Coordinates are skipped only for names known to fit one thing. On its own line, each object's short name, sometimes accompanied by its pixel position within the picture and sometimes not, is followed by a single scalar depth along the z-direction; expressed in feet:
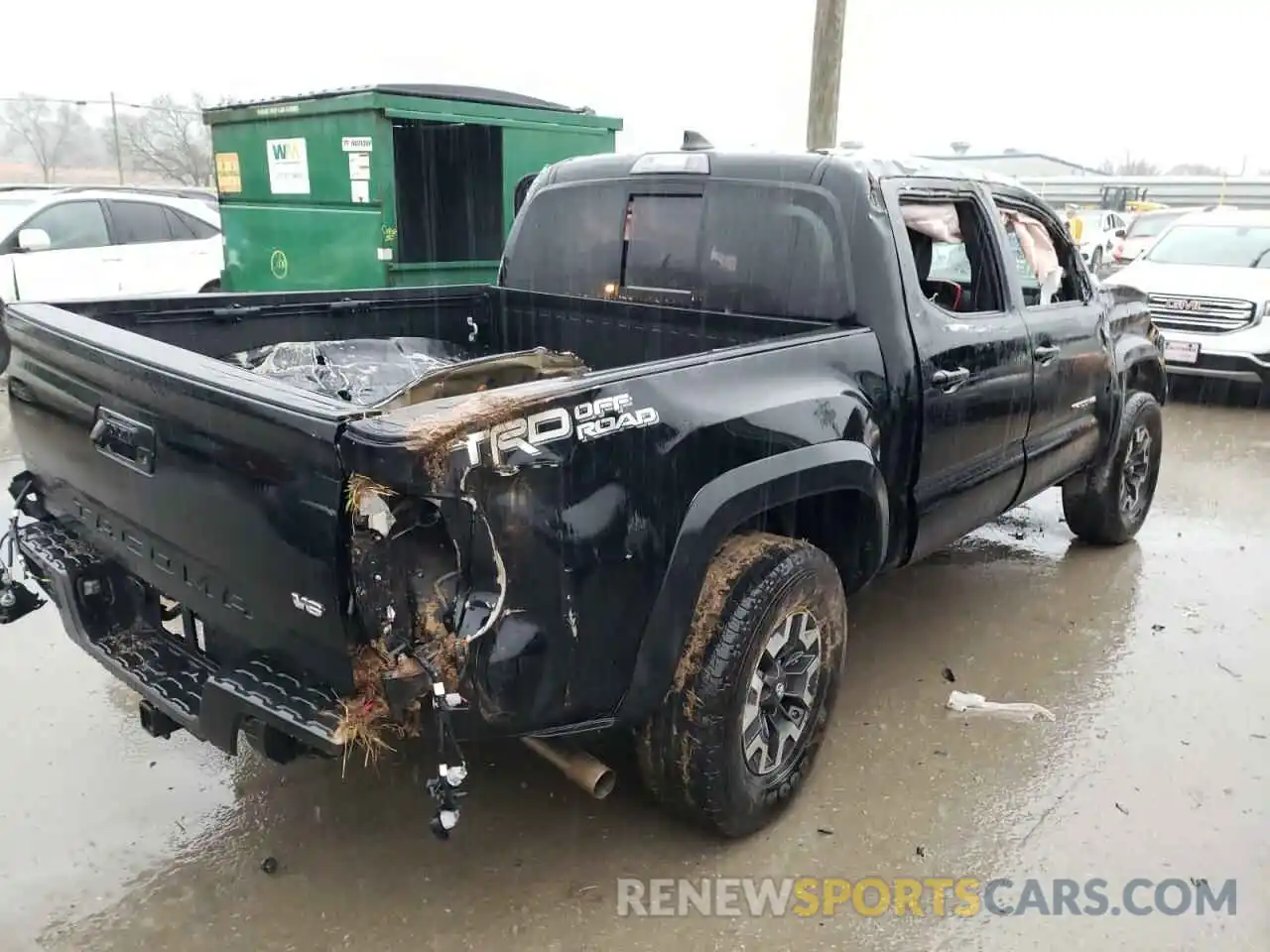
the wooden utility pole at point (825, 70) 32.27
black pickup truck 7.07
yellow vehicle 93.65
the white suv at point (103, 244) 29.89
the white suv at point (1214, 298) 30.09
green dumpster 26.23
